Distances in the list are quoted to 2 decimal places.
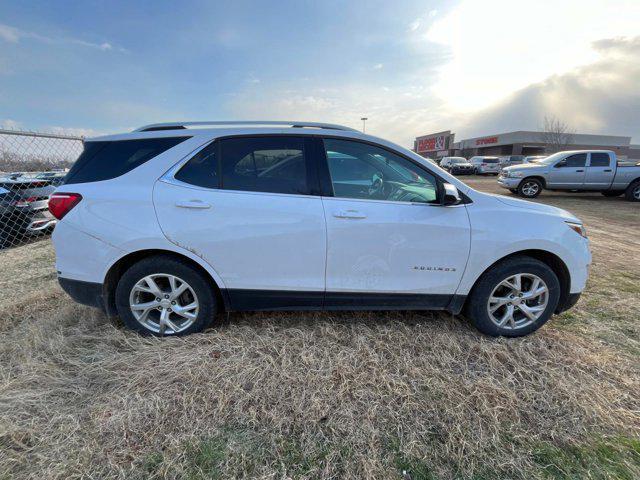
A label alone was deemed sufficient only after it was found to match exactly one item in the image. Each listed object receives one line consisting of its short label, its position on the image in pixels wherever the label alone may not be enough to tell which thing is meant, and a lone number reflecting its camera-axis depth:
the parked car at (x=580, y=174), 11.70
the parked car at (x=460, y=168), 28.70
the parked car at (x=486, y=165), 27.79
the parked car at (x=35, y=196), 5.66
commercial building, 47.75
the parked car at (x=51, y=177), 6.21
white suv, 2.51
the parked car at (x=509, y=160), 28.40
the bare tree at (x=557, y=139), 44.09
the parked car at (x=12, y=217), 5.50
